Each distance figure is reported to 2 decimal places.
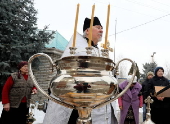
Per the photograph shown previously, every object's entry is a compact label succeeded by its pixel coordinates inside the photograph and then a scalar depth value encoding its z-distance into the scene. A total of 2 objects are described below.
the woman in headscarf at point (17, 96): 3.28
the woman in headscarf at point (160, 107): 4.16
